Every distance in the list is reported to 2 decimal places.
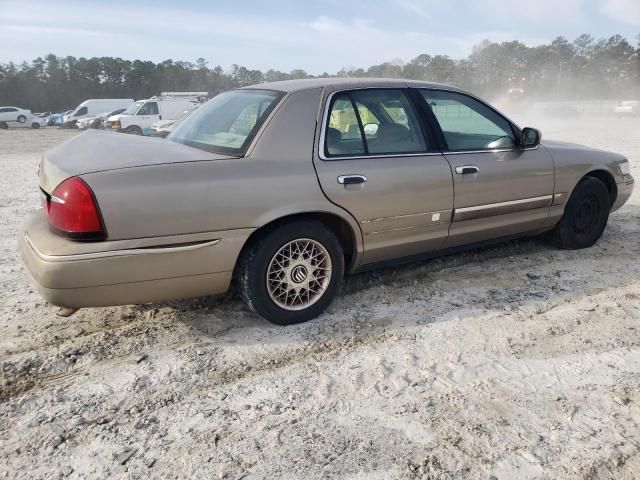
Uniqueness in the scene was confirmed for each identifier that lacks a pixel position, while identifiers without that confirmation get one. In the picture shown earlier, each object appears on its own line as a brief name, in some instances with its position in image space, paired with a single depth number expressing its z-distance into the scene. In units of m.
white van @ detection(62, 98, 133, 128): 35.75
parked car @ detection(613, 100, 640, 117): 35.38
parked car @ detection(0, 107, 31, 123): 38.60
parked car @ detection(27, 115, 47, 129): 38.91
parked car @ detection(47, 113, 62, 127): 41.09
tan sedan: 2.80
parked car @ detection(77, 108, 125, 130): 30.36
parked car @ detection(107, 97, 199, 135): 23.66
